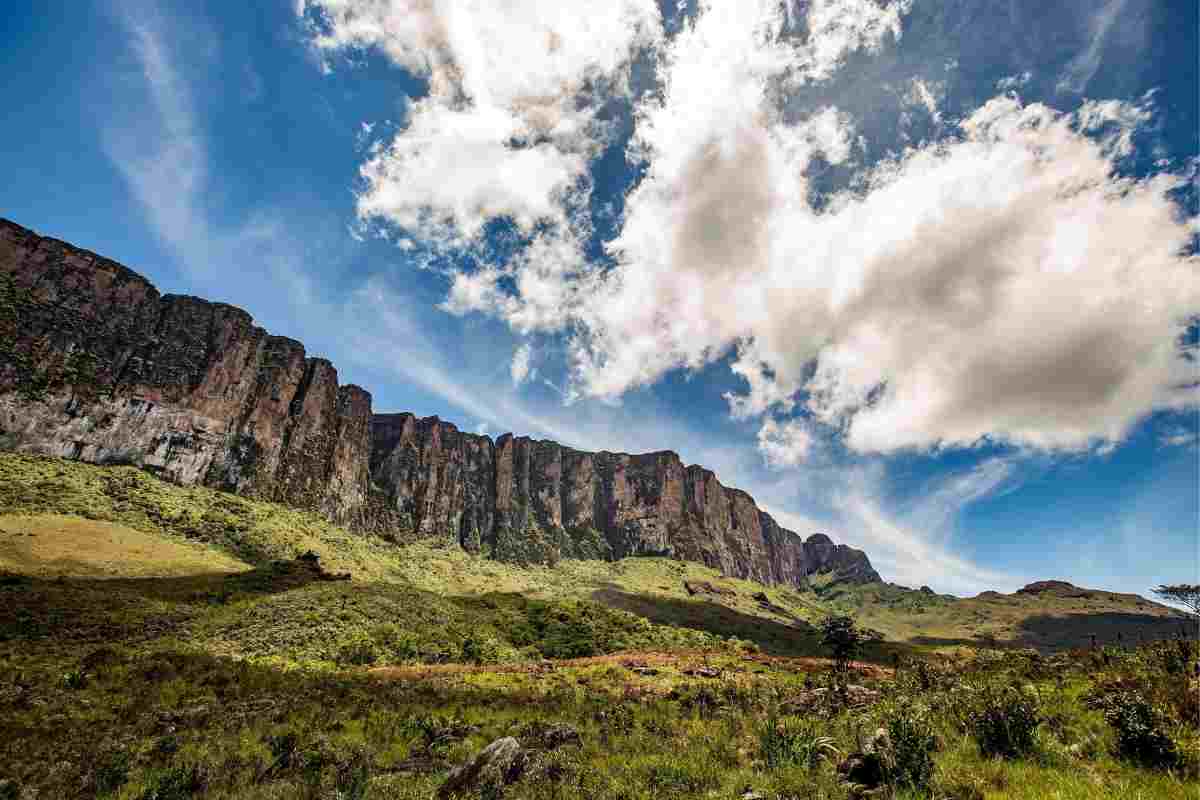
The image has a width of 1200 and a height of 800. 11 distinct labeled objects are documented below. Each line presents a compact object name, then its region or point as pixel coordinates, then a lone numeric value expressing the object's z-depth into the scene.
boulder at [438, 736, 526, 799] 11.56
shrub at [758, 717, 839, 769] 11.74
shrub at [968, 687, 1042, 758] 9.72
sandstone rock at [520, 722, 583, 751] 15.82
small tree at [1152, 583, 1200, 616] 41.34
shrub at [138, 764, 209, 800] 11.45
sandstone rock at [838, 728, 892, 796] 9.48
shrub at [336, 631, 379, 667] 42.47
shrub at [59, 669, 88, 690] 21.61
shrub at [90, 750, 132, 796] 11.92
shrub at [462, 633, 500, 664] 52.23
